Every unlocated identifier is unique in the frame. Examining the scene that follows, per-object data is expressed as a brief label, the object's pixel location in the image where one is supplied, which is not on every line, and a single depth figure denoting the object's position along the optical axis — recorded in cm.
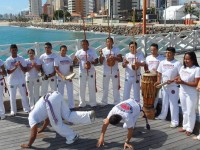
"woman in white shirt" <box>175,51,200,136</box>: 544
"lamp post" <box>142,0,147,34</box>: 1202
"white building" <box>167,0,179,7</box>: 15988
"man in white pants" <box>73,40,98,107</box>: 725
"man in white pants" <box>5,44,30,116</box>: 671
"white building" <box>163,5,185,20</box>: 8681
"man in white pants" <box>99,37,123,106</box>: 727
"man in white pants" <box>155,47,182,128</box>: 596
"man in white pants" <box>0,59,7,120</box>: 667
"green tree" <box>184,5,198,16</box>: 8061
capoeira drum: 643
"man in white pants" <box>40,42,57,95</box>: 703
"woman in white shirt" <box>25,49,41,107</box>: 699
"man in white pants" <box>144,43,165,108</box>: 654
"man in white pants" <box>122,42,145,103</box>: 689
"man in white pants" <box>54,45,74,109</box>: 695
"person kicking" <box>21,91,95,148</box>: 532
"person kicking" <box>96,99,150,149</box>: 505
